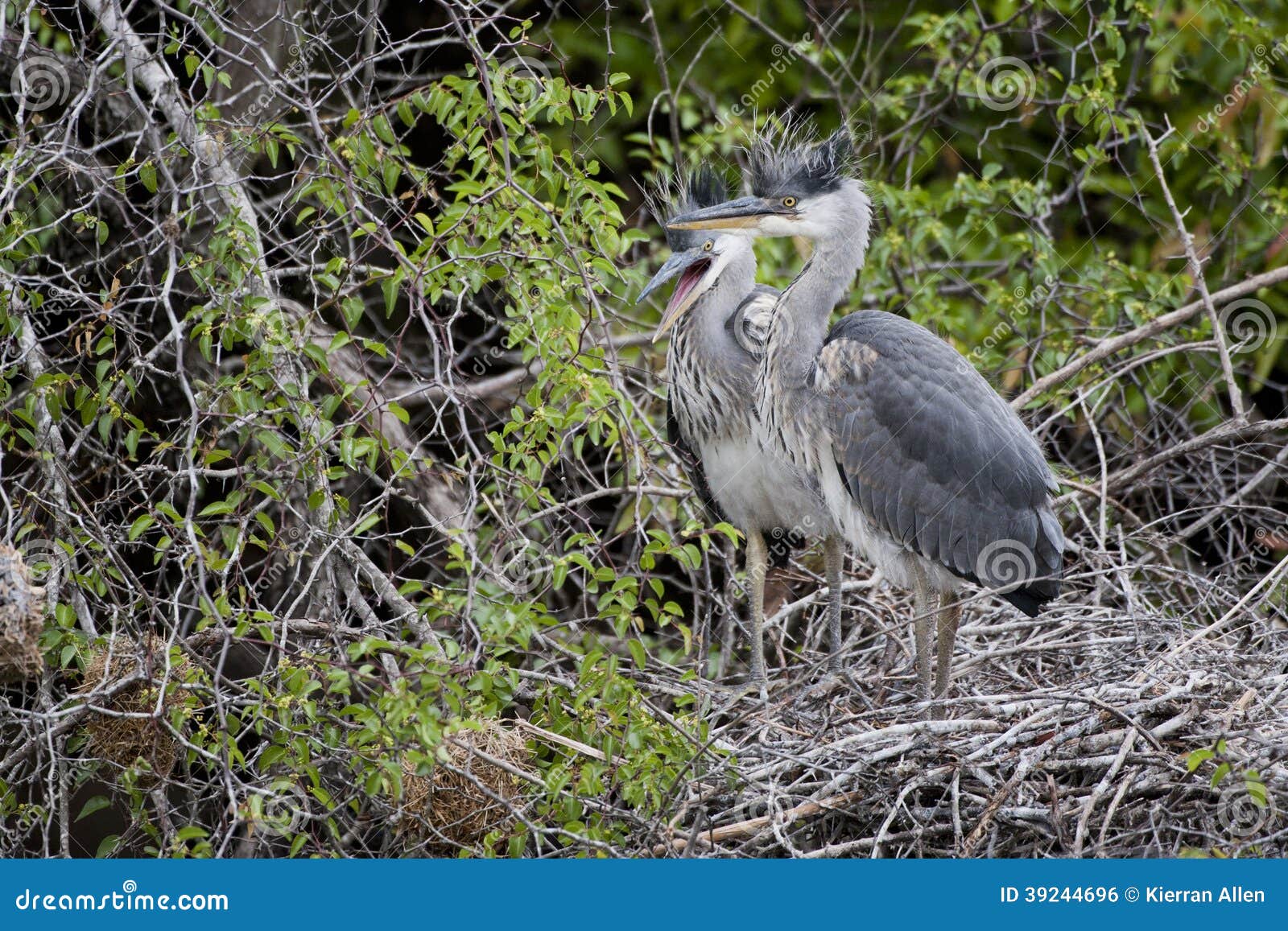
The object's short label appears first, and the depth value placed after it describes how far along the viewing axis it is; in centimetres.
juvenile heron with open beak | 859
